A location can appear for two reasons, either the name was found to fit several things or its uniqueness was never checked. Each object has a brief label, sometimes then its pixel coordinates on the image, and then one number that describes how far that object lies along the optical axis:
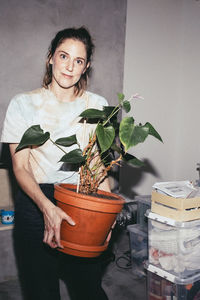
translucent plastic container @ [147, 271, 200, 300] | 1.70
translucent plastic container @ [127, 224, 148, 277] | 2.34
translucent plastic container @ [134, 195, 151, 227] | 2.30
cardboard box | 1.64
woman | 1.01
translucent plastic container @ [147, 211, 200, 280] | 1.68
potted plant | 0.94
